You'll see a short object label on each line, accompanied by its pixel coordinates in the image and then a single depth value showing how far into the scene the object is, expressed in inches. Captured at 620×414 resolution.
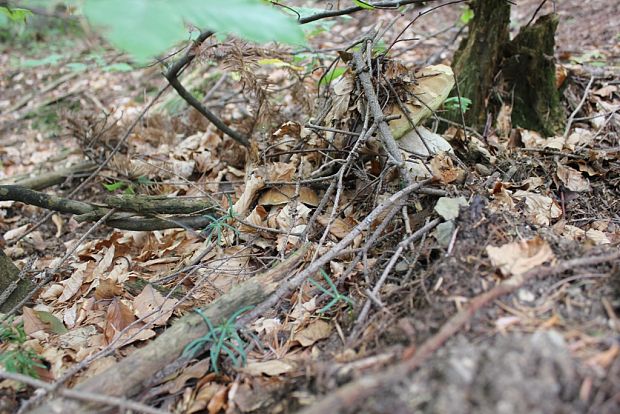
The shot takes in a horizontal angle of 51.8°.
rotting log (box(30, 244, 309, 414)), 22.6
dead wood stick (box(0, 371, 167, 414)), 21.7
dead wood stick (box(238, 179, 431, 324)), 25.6
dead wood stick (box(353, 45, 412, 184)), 29.4
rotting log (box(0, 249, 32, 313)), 30.7
